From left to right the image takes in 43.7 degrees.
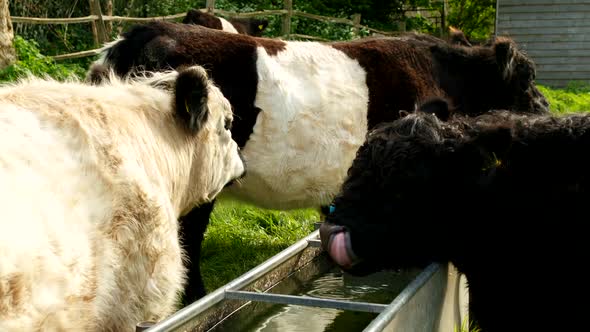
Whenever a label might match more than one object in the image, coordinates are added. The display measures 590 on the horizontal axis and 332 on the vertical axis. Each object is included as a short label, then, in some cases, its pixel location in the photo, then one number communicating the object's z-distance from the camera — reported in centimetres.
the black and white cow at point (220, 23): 997
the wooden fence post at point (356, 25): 1995
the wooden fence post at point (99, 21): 1255
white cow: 252
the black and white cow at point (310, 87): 529
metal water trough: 301
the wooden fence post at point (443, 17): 2731
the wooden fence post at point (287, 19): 1720
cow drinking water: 306
